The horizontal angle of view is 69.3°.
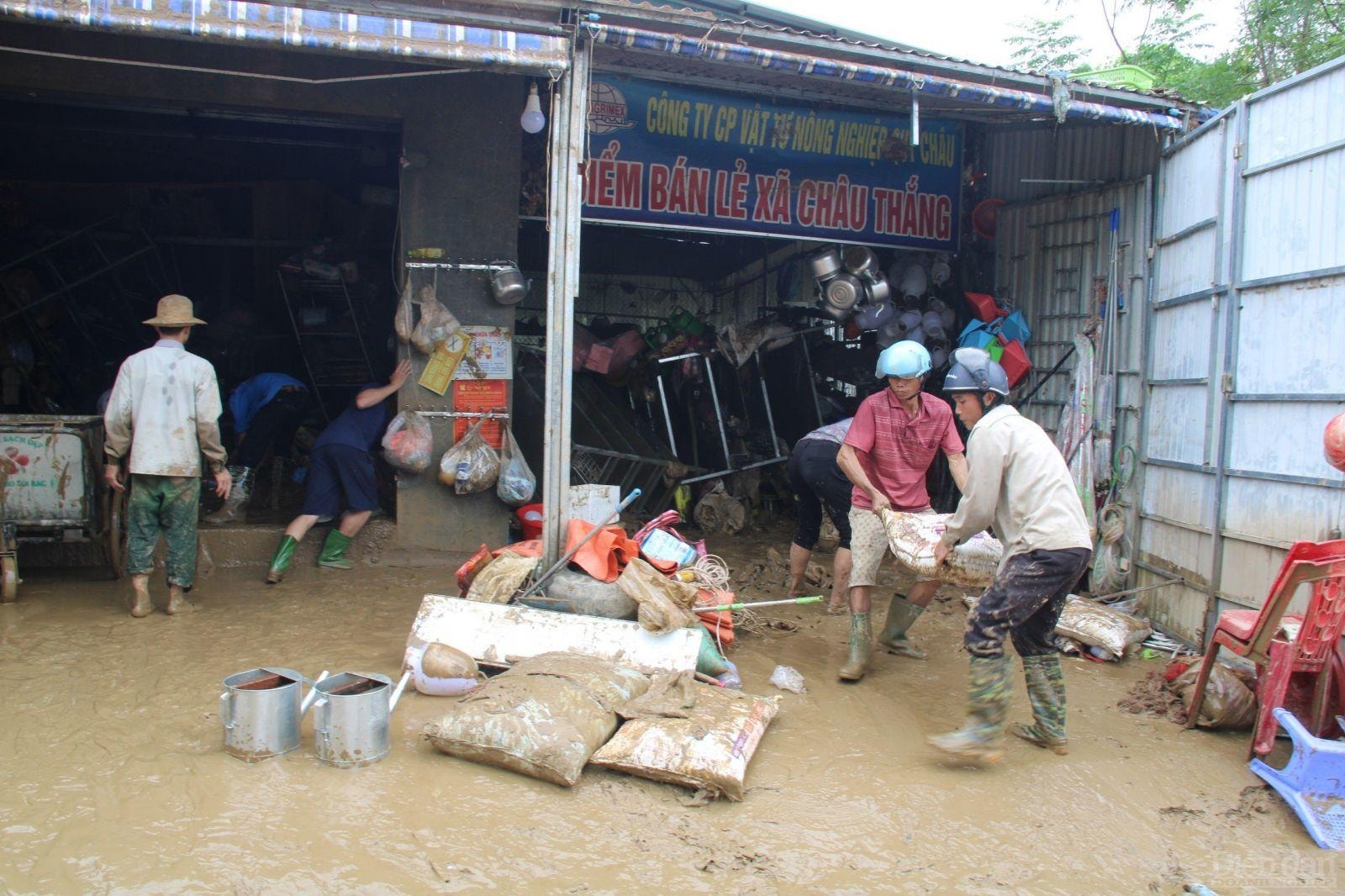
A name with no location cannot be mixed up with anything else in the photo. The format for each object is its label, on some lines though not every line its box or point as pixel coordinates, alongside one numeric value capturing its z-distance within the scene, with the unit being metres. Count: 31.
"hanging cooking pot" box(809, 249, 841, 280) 8.84
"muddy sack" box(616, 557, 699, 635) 4.88
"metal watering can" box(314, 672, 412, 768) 3.79
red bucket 7.21
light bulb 5.71
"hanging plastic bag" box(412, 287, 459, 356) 6.92
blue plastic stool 3.72
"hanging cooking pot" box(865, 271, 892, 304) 8.84
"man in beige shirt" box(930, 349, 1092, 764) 4.19
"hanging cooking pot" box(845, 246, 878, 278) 8.83
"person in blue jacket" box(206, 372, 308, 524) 7.63
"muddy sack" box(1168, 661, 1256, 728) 4.68
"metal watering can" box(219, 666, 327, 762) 3.79
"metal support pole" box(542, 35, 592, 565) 5.39
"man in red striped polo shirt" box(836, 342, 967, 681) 5.39
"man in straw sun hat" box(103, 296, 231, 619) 5.68
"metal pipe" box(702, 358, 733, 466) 9.44
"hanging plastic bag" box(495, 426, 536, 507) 7.06
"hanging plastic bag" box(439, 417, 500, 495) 6.95
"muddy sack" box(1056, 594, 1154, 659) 6.01
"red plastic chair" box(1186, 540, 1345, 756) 4.08
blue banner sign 7.88
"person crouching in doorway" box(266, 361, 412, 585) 6.76
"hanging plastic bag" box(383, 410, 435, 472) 6.94
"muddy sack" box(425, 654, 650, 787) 3.76
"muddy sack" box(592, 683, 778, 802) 3.76
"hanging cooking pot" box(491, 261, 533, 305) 6.97
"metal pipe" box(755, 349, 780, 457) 9.68
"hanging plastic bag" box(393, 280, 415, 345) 6.88
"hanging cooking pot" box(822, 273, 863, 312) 8.78
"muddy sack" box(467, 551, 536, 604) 5.28
